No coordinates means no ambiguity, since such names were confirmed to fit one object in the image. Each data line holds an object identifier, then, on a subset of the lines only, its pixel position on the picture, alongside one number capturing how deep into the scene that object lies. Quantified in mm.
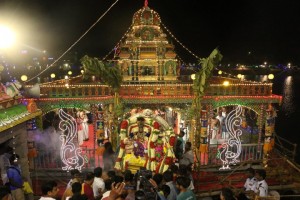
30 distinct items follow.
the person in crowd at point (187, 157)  10137
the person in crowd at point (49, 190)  5566
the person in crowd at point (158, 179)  6422
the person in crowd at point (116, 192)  4762
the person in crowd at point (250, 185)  7438
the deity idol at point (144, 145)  9477
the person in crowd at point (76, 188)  5461
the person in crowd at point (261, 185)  7073
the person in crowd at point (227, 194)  5432
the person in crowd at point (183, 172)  6884
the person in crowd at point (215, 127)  15035
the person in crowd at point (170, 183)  6488
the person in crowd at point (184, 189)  5684
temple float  12234
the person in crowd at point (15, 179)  7484
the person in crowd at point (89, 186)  6176
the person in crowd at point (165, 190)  5820
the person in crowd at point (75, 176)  6548
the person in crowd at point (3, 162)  9155
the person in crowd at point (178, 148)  11086
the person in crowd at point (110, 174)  6711
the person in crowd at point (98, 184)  6547
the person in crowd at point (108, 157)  11336
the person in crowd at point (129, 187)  5561
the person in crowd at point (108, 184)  6141
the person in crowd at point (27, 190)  8631
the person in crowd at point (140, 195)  4907
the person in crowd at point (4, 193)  5348
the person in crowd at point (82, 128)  16219
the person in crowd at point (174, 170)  7221
